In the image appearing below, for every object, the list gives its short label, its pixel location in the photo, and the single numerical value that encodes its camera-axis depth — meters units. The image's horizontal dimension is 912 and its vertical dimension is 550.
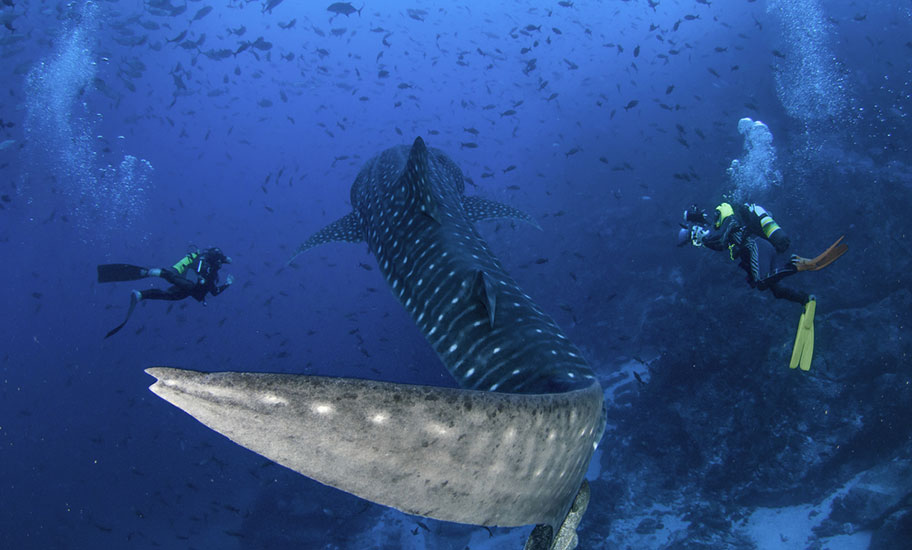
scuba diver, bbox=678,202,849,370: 6.94
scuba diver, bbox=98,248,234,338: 8.90
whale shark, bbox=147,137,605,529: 1.31
